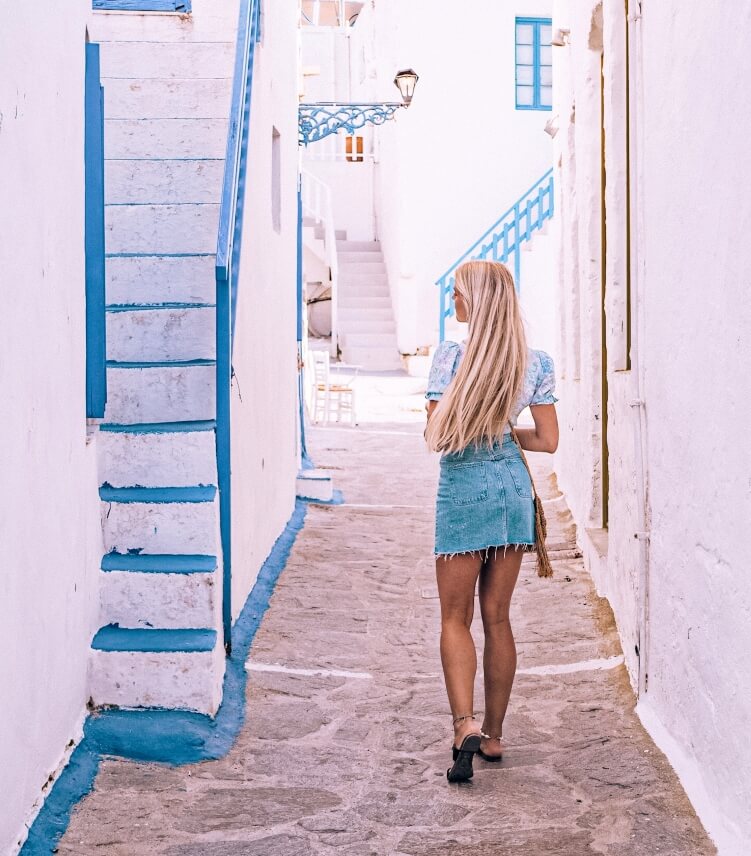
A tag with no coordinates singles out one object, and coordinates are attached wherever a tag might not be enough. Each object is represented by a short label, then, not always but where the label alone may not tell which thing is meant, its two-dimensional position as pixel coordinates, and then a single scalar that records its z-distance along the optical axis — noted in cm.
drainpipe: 440
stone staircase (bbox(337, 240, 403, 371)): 2181
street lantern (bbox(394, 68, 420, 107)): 1334
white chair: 1477
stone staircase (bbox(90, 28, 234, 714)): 435
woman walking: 388
